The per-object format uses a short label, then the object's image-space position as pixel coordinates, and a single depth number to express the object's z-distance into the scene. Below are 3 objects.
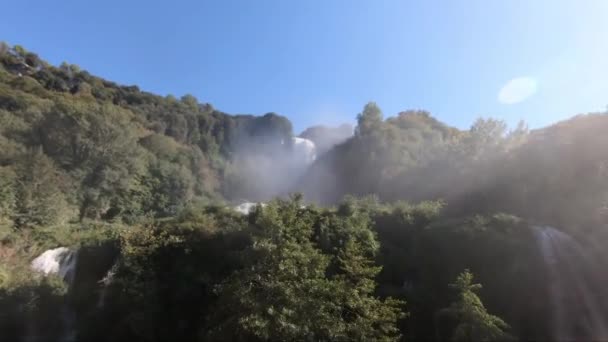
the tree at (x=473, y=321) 9.99
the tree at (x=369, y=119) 44.75
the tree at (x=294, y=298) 9.72
